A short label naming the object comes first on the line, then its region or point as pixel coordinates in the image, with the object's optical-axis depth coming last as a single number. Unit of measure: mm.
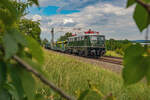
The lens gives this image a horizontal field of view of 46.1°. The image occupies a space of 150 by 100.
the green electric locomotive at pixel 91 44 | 17250
